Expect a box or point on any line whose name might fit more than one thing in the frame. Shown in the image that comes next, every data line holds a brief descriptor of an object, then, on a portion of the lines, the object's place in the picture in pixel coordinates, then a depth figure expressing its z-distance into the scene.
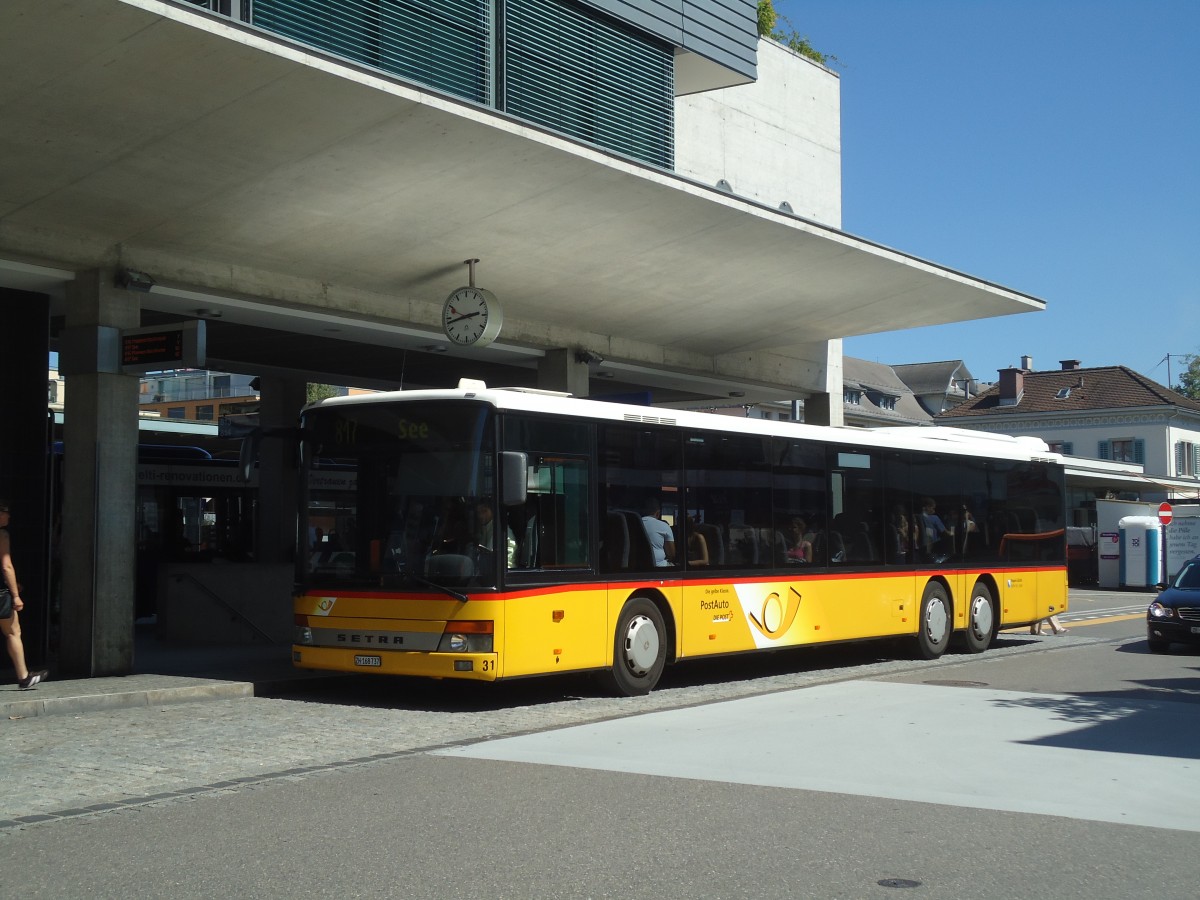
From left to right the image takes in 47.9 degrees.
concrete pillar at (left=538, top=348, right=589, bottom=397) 21.08
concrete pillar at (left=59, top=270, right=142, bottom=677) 14.25
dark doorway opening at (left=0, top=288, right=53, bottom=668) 14.98
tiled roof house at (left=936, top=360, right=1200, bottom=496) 79.81
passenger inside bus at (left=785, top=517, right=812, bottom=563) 15.85
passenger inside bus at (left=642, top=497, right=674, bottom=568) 13.74
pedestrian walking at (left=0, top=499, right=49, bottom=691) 12.58
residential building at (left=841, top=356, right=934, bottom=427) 81.75
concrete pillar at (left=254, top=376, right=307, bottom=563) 25.17
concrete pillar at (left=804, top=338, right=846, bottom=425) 26.62
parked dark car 18.86
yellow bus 12.16
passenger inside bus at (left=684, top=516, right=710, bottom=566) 14.26
